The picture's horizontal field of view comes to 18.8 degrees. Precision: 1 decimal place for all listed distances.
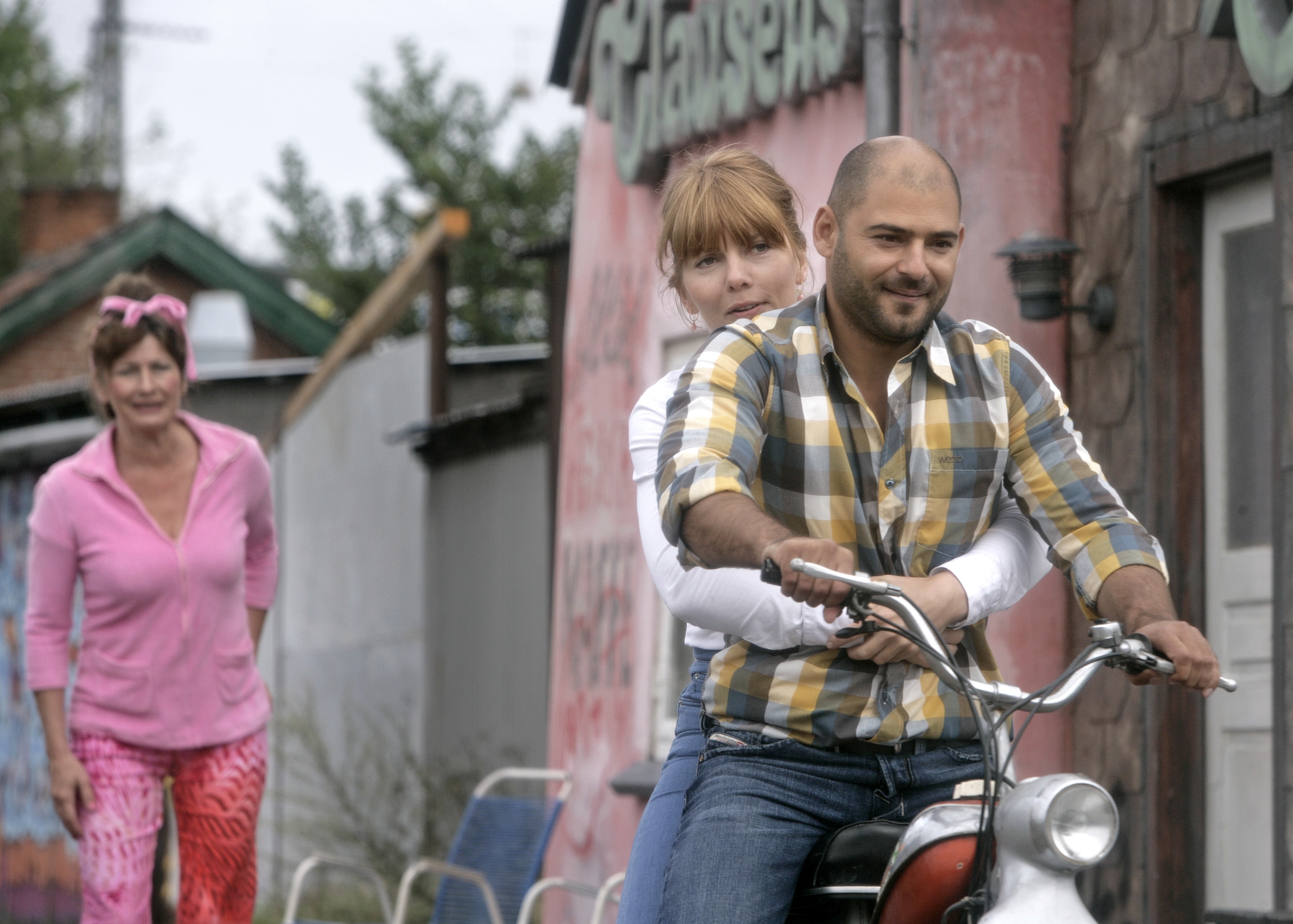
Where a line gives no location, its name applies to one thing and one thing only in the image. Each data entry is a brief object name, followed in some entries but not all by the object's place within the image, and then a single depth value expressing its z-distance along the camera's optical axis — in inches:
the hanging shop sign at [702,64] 577.0
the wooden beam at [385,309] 1001.7
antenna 2677.6
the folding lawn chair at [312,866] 594.8
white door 469.2
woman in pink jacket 415.4
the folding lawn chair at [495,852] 630.9
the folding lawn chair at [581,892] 522.8
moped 190.1
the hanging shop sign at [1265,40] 426.5
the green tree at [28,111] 3142.4
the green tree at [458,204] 2245.4
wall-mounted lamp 502.7
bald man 228.5
